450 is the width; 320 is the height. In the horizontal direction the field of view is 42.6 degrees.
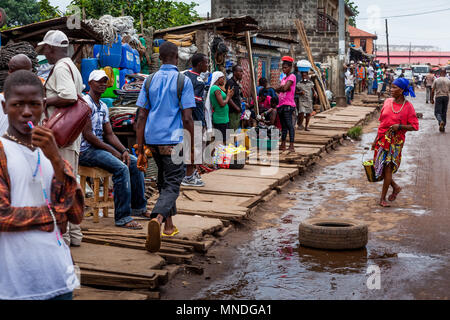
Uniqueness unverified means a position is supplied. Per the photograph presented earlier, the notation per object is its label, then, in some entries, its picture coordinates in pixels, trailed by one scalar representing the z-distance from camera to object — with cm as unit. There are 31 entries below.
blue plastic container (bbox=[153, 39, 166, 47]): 1323
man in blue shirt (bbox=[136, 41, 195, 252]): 573
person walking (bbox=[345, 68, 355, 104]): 2944
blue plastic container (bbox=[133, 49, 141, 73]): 1178
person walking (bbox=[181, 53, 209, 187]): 850
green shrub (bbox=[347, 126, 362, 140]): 1695
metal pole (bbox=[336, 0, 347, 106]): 2455
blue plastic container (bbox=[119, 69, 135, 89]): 1119
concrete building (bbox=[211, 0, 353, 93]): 3130
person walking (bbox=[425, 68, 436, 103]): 3272
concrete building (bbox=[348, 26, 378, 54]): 8038
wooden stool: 627
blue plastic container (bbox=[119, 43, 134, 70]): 1121
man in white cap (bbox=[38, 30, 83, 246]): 502
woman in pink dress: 805
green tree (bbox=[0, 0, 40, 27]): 3938
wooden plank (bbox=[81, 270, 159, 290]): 455
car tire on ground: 603
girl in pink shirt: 1201
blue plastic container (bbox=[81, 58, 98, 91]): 1075
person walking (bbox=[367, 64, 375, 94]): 3935
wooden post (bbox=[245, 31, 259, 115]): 1539
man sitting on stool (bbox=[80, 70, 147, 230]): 607
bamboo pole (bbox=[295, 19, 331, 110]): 2453
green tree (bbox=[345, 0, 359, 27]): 8645
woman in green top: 947
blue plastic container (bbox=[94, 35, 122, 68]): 1101
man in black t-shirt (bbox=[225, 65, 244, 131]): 1074
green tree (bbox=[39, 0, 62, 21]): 2168
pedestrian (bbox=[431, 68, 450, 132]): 1834
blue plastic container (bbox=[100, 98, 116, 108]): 1016
